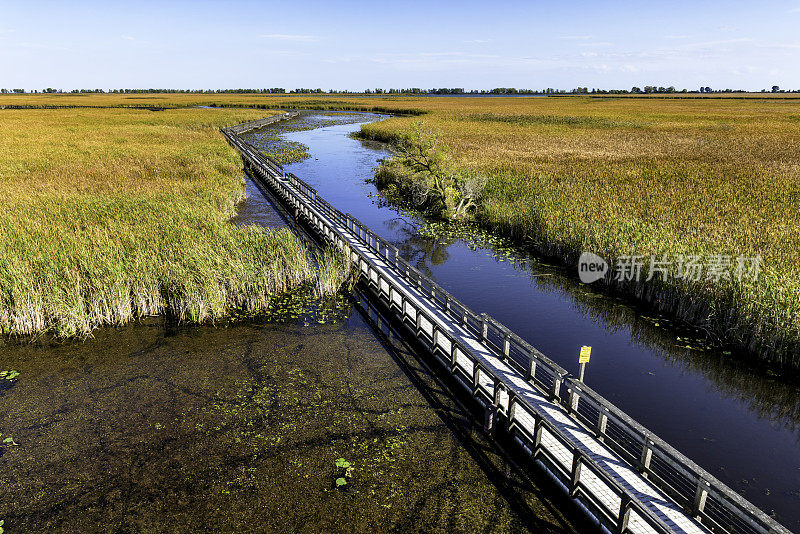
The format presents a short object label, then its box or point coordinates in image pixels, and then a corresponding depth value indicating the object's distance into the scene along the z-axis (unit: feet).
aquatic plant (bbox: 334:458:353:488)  25.65
